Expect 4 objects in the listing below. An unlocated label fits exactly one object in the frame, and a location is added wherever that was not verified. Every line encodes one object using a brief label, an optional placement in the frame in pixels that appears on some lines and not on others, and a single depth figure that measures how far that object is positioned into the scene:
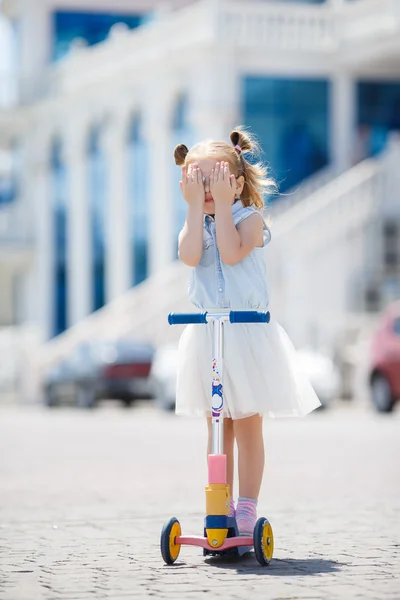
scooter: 7.05
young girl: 7.36
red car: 23.72
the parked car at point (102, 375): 29.25
